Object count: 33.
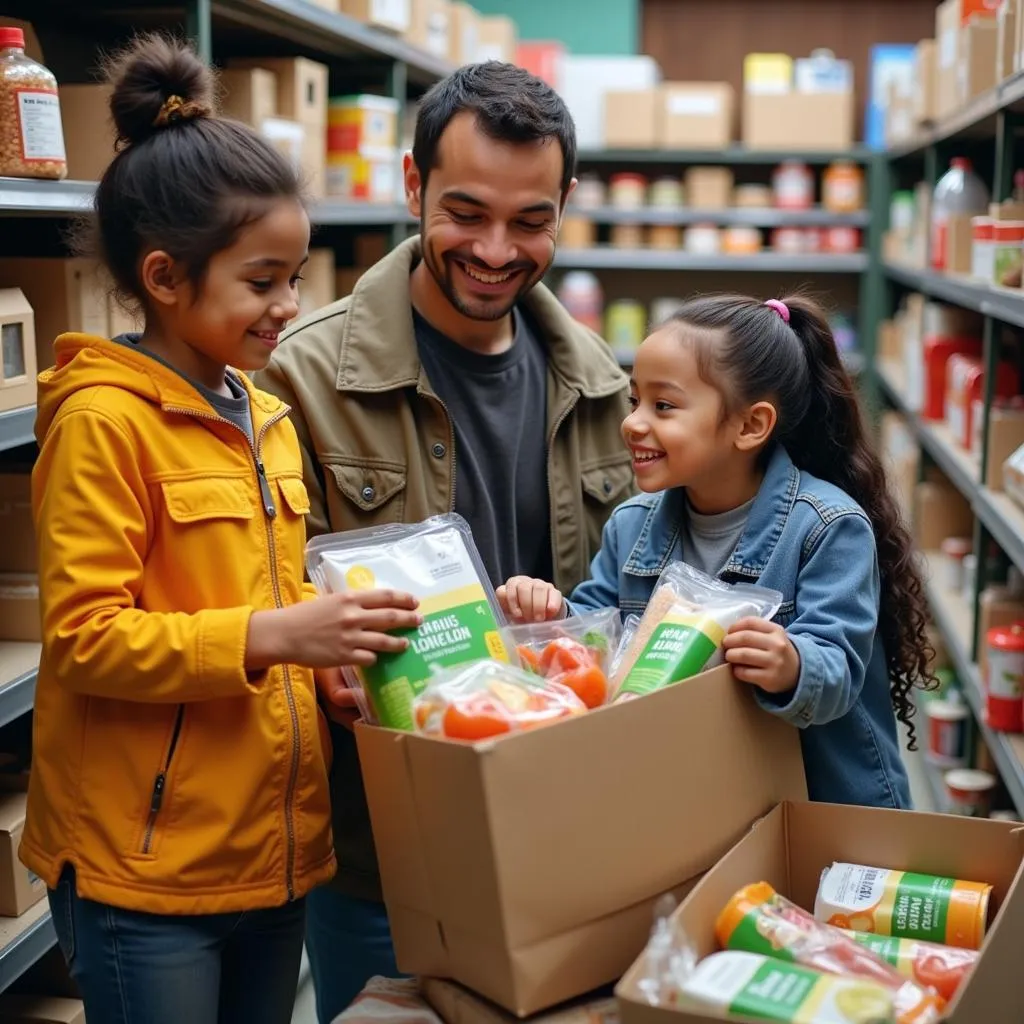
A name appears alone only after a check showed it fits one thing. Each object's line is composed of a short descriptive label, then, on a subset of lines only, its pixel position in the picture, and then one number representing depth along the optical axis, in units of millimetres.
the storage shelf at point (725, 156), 6727
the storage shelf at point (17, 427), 2047
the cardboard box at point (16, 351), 2104
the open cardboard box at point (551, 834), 1130
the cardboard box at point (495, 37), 5910
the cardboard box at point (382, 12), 3713
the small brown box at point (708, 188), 6824
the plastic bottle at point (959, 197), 4070
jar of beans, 2008
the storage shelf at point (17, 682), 2123
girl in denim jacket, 1528
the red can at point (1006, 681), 2836
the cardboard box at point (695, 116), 6762
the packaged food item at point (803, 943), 1093
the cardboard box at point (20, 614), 2400
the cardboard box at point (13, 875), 2236
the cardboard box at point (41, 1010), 2393
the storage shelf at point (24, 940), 2158
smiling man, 1855
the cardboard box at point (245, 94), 3090
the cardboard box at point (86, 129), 2480
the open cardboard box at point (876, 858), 1171
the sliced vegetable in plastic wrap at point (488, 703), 1163
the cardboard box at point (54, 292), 2355
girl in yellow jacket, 1347
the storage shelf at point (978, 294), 2560
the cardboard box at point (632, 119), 6773
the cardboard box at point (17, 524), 2441
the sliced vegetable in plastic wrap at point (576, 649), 1316
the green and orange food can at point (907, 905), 1267
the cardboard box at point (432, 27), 4234
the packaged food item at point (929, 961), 1176
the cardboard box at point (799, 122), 6676
